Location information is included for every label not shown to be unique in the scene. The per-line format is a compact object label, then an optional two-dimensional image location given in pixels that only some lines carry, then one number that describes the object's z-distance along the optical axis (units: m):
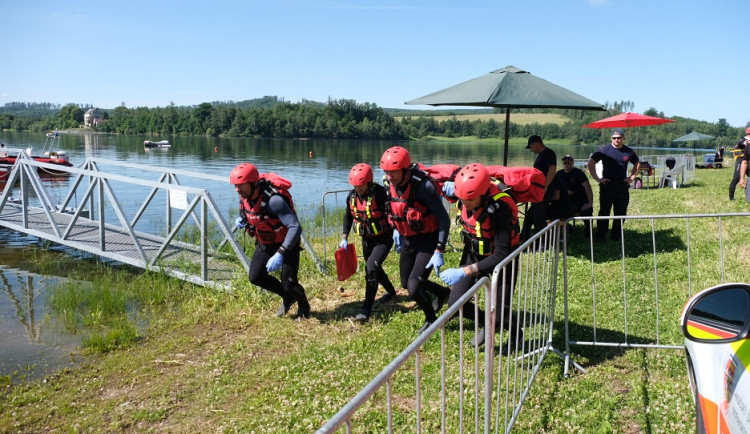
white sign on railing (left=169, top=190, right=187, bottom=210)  7.52
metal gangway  7.39
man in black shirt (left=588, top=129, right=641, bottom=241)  8.95
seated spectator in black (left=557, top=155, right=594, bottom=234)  9.32
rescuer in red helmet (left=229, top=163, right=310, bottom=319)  5.67
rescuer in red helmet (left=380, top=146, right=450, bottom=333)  5.30
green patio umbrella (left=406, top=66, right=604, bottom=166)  7.57
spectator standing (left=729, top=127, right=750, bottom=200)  11.93
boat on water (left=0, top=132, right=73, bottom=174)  21.05
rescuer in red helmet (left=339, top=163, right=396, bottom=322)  5.91
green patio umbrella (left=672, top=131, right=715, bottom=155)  29.64
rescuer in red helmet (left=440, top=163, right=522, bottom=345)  4.27
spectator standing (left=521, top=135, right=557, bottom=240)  8.07
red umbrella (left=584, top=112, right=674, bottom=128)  15.26
